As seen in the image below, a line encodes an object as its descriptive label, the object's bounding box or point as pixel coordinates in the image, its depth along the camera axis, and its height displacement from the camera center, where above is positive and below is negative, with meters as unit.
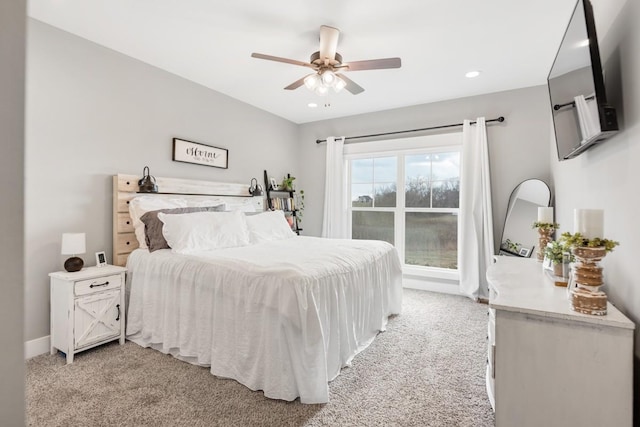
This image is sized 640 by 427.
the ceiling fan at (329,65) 2.35 +1.23
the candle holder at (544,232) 2.21 -0.12
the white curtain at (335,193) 4.93 +0.36
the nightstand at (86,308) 2.28 -0.75
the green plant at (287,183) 4.85 +0.52
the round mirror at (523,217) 3.52 -0.01
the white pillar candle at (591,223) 1.31 -0.03
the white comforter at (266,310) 1.84 -0.69
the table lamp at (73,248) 2.34 -0.27
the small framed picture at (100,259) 2.65 -0.40
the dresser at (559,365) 1.16 -0.61
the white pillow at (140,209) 2.83 +0.05
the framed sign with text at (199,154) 3.42 +0.74
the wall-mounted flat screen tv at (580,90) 1.42 +0.70
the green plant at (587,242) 1.23 -0.11
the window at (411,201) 4.31 +0.23
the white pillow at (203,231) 2.65 -0.16
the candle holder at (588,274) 1.22 -0.24
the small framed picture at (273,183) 4.69 +0.50
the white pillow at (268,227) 3.42 -0.14
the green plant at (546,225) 2.20 -0.07
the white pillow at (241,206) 3.85 +0.12
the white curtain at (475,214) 3.82 +0.02
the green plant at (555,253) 1.83 -0.22
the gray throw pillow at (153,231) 2.71 -0.15
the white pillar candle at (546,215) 2.29 +0.01
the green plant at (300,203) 5.34 +0.22
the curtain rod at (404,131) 3.83 +1.26
